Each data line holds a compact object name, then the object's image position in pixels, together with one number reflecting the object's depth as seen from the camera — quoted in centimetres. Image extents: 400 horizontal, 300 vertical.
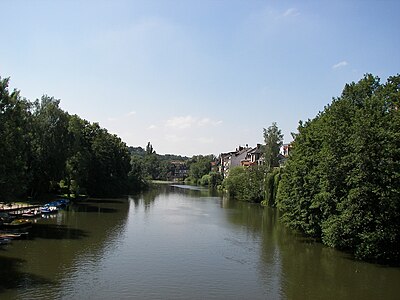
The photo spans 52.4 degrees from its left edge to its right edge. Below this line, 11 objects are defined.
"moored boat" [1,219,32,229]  3788
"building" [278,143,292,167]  8378
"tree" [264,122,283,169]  7900
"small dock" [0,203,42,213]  4628
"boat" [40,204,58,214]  5069
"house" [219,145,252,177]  13075
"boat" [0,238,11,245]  3253
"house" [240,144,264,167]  10400
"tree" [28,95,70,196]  6003
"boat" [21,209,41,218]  4616
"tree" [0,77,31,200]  3694
